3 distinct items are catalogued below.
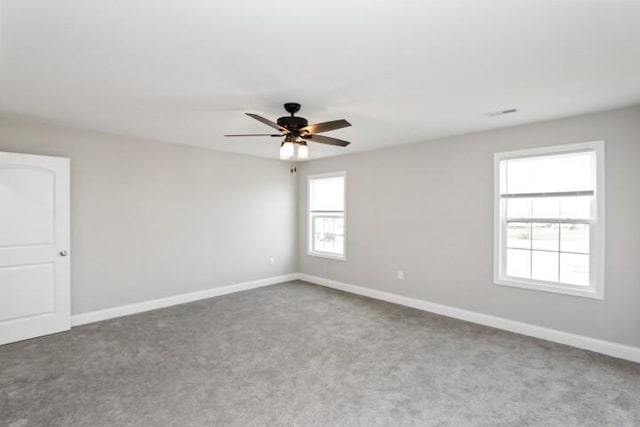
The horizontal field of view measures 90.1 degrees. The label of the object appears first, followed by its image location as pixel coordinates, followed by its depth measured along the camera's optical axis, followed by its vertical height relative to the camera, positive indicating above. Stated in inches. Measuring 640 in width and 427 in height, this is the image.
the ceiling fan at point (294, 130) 119.8 +30.8
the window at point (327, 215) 236.1 -2.3
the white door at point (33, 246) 138.8 -16.1
